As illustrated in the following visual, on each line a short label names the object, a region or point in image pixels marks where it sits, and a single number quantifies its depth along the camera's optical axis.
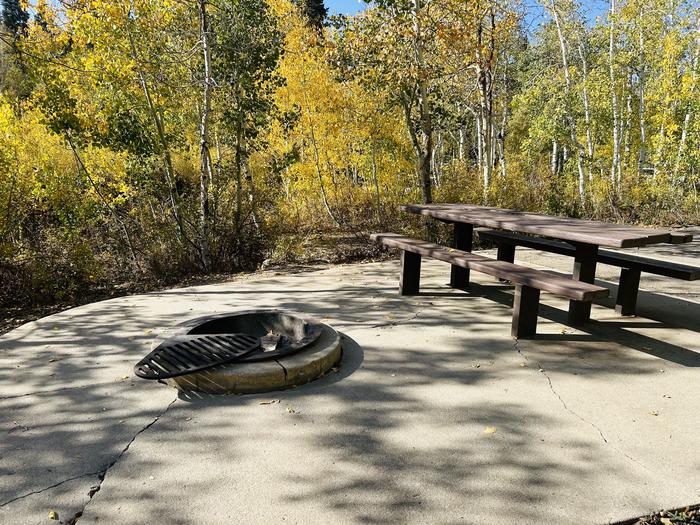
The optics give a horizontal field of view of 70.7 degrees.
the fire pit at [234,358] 3.11
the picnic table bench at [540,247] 3.69
